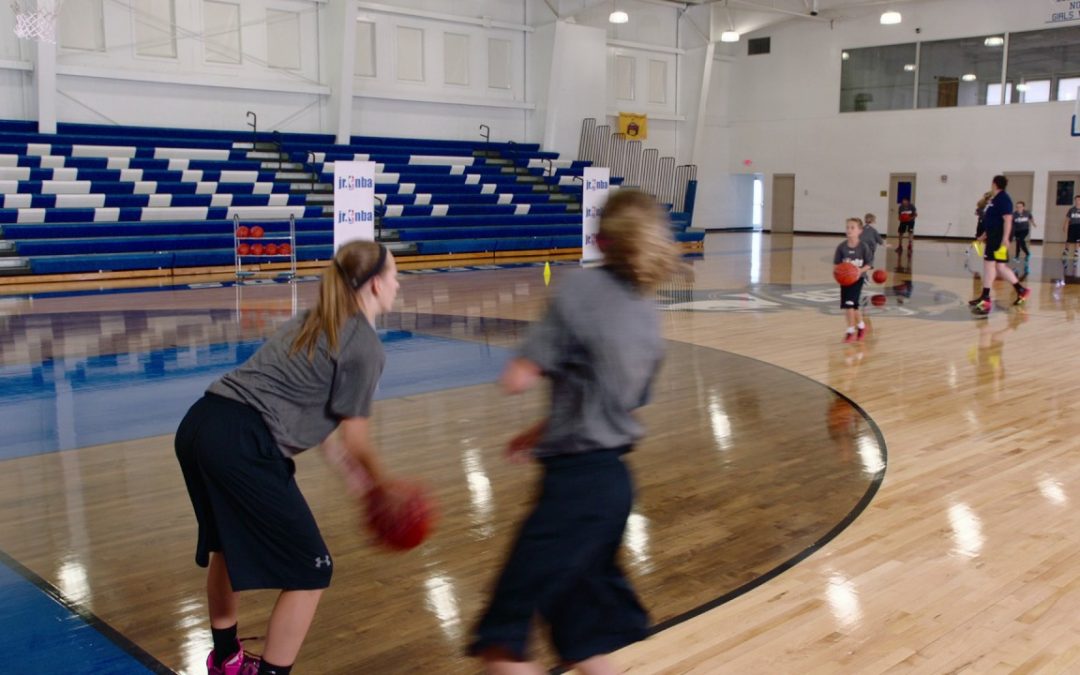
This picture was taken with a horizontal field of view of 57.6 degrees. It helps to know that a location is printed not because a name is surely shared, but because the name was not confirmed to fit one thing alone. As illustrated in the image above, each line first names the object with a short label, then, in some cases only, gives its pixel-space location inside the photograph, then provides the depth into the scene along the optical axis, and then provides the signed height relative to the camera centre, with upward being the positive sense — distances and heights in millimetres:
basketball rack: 16938 -335
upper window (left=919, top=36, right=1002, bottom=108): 28875 +4927
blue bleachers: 17266 +699
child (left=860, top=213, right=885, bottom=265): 10789 -25
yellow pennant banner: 29953 +3267
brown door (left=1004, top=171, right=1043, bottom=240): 28391 +1393
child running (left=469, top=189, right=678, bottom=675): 2412 -442
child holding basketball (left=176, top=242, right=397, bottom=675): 2764 -575
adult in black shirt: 12297 -51
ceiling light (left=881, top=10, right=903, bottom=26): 25531 +5652
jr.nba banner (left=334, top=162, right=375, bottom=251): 12438 +419
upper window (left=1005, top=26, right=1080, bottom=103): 27391 +4823
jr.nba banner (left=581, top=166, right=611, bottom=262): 14828 +730
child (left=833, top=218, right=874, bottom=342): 10234 -268
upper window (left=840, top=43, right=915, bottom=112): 30750 +4949
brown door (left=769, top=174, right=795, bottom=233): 34188 +1080
